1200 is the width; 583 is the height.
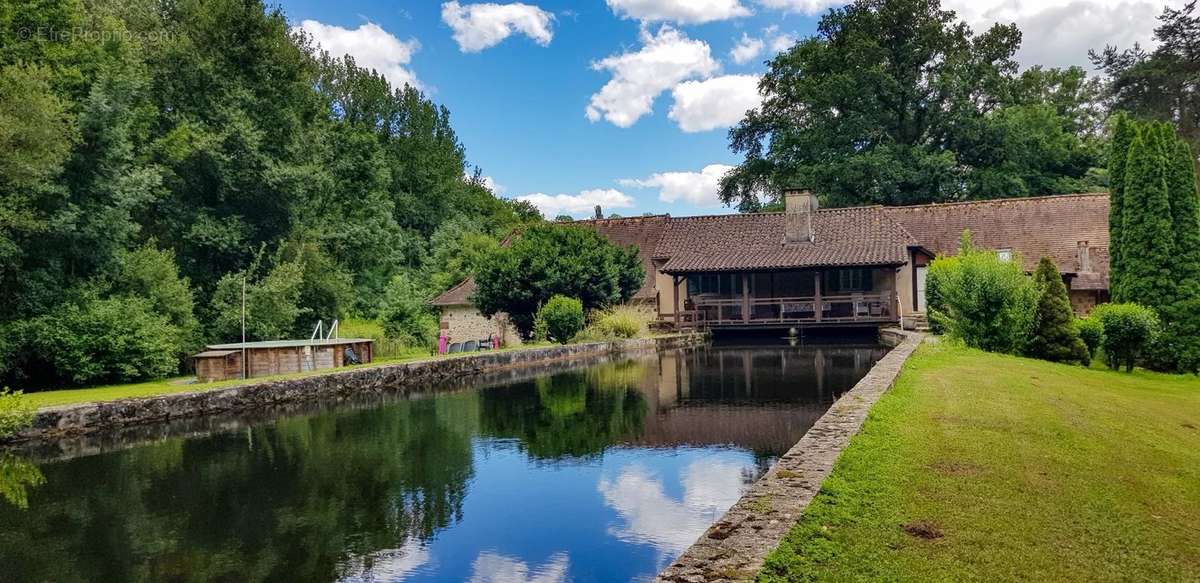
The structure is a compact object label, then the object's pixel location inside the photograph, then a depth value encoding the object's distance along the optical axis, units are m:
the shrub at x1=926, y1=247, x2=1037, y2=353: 17.41
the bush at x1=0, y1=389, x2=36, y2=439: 10.12
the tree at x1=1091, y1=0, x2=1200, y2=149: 33.75
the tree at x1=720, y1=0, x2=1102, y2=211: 38.72
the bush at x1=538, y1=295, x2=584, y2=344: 24.08
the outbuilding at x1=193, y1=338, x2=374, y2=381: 16.11
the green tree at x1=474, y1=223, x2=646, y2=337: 25.27
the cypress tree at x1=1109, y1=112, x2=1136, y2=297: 20.11
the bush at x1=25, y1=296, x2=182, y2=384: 15.36
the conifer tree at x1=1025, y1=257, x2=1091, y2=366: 17.75
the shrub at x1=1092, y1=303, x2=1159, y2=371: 17.12
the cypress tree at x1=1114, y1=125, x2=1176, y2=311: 18.52
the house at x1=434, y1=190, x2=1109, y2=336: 29.55
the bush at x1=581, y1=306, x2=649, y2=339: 25.77
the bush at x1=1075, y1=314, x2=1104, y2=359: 17.69
